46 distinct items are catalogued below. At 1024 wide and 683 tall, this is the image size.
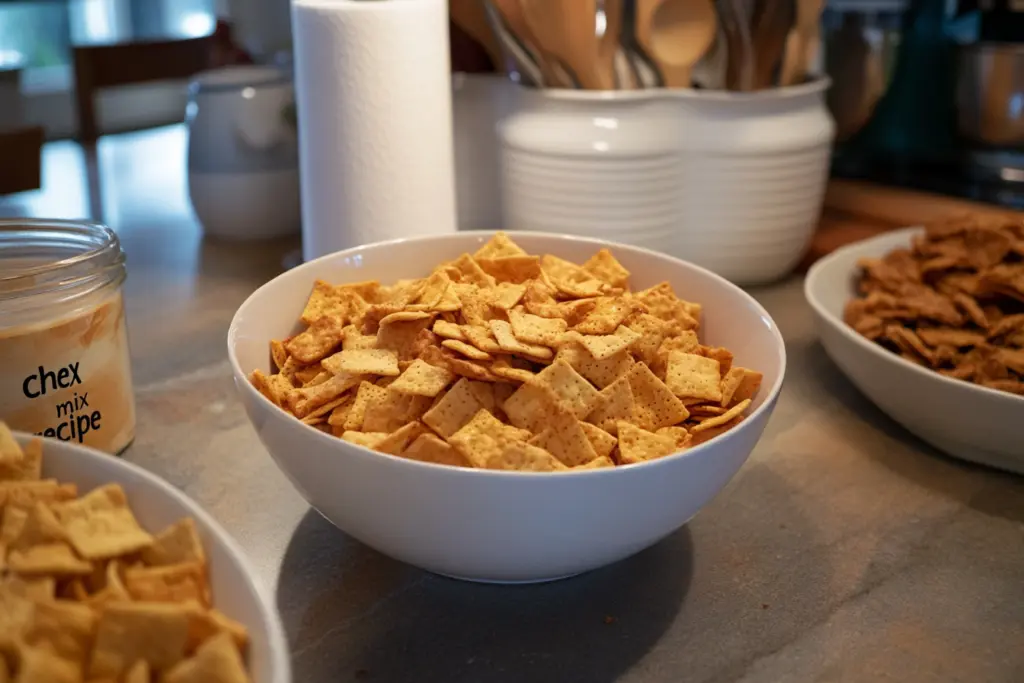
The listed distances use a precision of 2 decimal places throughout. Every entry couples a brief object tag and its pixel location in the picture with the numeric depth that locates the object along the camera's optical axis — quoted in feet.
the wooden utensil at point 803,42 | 3.42
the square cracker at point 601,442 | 1.94
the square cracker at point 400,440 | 1.85
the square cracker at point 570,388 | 1.98
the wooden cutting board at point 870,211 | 4.16
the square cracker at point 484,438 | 1.81
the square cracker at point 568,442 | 1.90
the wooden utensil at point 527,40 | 3.28
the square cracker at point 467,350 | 2.00
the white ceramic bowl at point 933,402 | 2.37
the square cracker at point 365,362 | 2.07
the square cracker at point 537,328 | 2.06
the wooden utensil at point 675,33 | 3.31
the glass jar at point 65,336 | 2.07
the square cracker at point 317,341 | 2.24
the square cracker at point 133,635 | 1.29
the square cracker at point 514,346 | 2.02
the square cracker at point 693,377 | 2.10
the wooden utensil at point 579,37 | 3.18
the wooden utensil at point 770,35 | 3.40
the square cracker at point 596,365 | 2.07
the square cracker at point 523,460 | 1.79
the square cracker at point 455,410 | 1.96
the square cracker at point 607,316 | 2.17
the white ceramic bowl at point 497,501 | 1.63
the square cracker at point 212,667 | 1.24
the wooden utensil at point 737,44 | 3.38
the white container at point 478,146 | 3.96
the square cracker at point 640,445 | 1.89
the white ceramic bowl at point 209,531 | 1.32
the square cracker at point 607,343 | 2.06
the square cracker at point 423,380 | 1.98
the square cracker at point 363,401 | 2.01
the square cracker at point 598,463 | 1.84
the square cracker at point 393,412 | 2.00
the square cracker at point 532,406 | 1.95
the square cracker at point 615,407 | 2.03
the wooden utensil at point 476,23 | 3.79
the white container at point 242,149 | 4.08
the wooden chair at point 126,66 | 6.26
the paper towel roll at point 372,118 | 3.02
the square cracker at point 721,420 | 1.99
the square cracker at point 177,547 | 1.48
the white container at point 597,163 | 3.41
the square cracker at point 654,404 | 2.06
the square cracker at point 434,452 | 1.85
